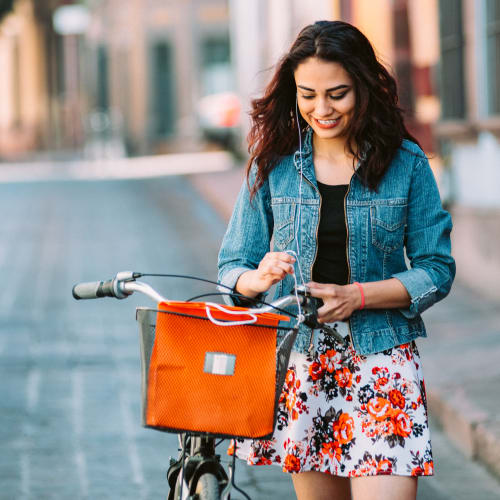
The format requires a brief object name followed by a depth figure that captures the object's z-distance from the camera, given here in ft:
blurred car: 148.37
